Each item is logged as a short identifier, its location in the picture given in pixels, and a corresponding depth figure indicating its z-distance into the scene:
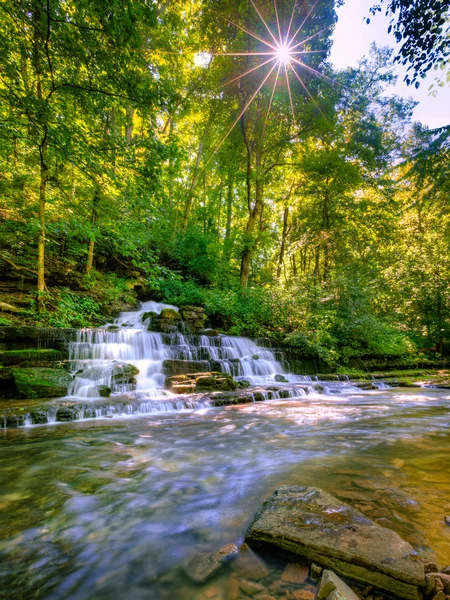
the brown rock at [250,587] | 1.52
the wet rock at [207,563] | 1.68
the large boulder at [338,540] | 1.40
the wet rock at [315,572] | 1.55
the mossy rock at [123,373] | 7.72
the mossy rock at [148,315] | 12.28
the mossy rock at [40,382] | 6.34
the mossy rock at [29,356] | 6.99
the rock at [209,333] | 12.10
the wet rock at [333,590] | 1.25
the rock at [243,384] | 8.78
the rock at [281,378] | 10.55
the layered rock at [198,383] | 7.86
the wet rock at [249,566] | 1.64
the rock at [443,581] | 1.33
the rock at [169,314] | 12.23
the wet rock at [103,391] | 6.93
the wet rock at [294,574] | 1.57
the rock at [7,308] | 8.67
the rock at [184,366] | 8.86
